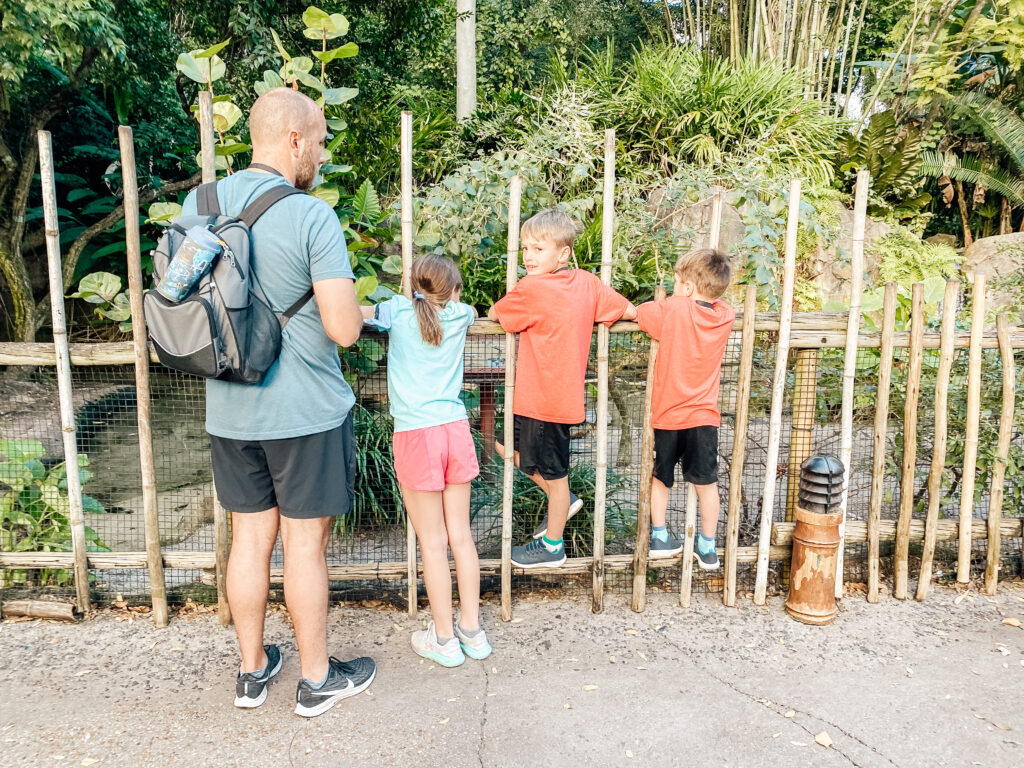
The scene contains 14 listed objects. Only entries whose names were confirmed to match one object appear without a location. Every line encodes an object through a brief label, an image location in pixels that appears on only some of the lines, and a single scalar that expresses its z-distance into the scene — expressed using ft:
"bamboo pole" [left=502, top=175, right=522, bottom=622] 9.95
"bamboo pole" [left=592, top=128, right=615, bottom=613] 9.93
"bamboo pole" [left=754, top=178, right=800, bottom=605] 10.42
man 7.61
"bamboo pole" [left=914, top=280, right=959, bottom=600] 11.32
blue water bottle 7.13
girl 9.18
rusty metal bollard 10.87
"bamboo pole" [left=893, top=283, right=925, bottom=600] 11.00
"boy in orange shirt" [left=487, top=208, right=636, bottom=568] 9.78
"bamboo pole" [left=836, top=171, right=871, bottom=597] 10.34
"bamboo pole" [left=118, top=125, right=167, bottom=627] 9.68
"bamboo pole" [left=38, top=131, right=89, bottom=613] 9.75
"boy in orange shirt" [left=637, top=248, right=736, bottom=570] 10.39
